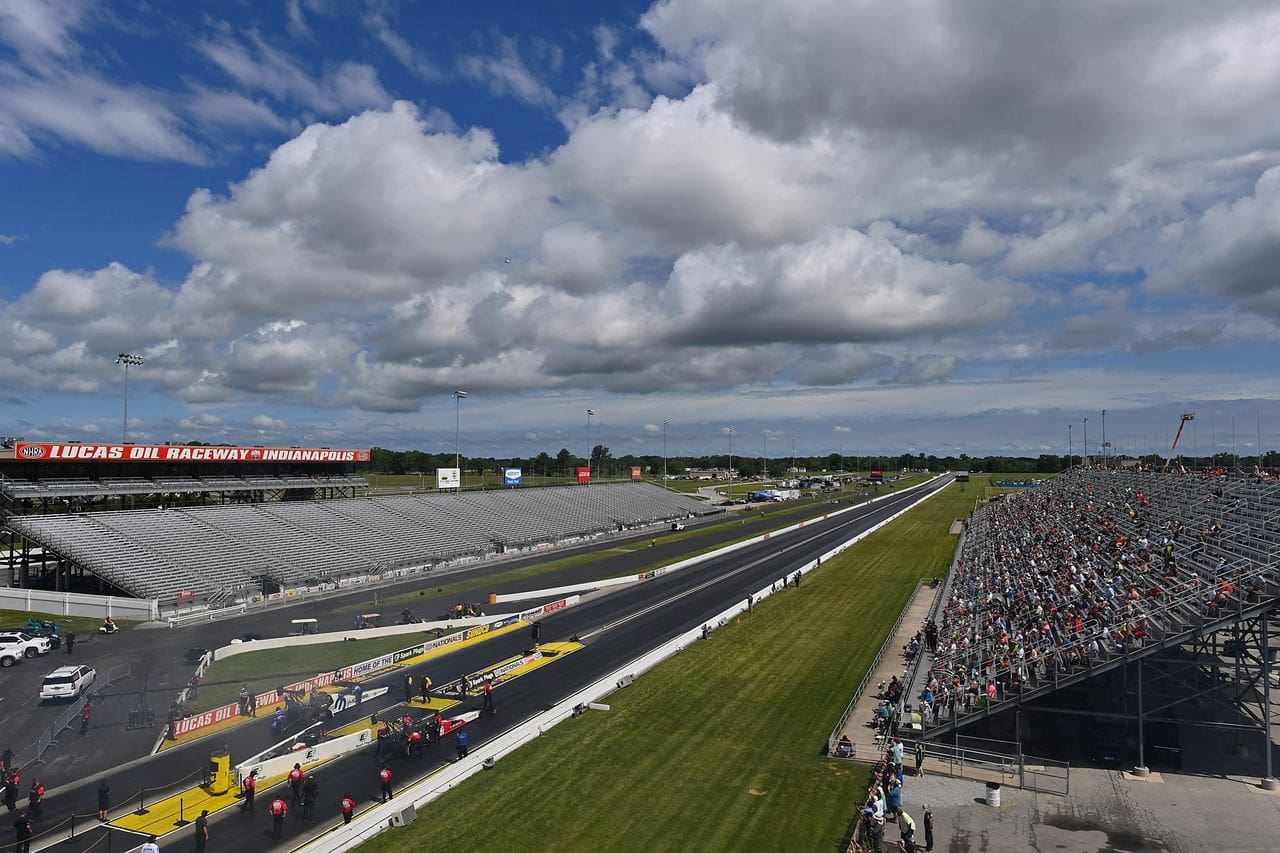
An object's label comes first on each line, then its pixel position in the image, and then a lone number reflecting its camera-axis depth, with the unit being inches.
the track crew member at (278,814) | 776.3
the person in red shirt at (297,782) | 834.8
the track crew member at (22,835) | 729.6
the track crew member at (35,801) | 805.9
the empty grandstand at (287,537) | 1888.5
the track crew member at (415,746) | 985.3
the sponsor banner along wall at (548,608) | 1813.6
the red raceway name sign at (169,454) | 2108.8
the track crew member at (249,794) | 844.0
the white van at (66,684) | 1169.4
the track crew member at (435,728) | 1019.3
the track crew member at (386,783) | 842.2
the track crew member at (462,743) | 960.3
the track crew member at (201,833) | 735.7
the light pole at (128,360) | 2657.2
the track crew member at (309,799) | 815.7
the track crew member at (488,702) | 1138.0
